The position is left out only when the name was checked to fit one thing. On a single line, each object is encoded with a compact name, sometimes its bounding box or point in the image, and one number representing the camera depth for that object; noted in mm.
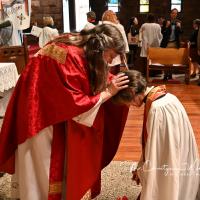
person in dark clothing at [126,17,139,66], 9336
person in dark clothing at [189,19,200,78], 7867
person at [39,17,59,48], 7504
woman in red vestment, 1973
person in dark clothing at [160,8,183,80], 7824
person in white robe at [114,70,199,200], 2037
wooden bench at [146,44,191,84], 7449
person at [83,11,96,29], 6641
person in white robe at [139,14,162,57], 7801
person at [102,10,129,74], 6395
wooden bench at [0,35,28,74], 4703
